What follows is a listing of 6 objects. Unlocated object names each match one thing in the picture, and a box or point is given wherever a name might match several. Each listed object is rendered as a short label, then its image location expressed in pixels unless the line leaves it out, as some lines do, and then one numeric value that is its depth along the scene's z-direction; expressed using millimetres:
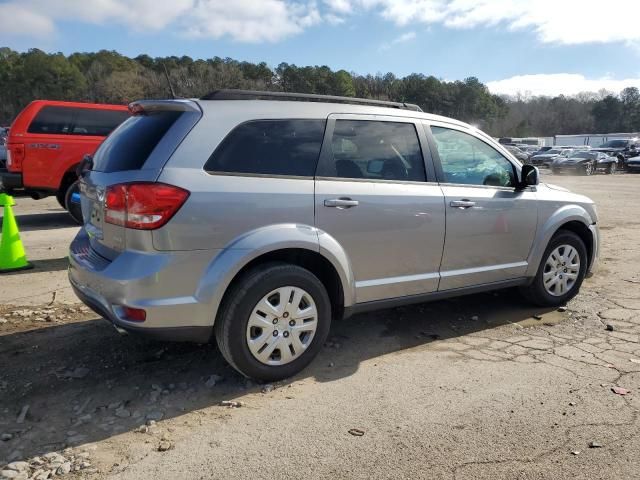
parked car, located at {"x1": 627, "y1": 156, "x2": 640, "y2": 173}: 30895
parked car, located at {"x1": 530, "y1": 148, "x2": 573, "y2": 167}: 35378
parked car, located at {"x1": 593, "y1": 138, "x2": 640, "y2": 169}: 33656
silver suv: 3033
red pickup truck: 9062
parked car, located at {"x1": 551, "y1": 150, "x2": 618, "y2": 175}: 29734
